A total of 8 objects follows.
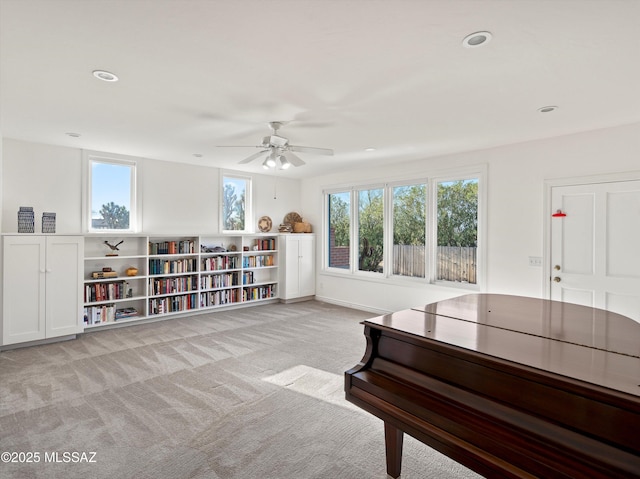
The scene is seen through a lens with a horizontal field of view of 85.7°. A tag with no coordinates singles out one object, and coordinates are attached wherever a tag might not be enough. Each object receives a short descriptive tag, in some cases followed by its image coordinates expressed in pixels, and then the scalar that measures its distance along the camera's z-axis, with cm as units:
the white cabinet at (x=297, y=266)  664
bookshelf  488
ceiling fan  357
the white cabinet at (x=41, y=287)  397
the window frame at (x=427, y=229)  470
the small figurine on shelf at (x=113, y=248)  502
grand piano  114
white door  354
